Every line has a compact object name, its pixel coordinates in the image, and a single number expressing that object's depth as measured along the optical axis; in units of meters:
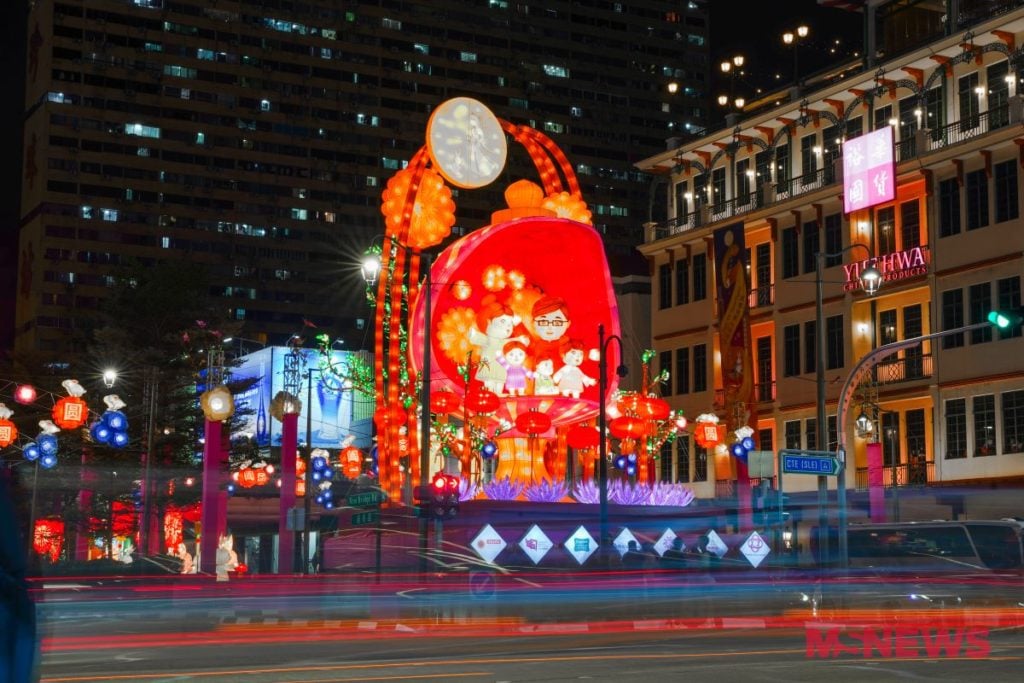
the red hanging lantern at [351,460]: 52.81
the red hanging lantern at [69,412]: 36.06
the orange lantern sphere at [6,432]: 35.39
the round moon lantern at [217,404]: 40.75
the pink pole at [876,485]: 45.38
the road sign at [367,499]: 29.77
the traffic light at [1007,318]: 23.81
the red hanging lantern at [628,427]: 41.91
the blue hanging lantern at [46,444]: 37.25
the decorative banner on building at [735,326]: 52.56
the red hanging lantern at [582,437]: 44.56
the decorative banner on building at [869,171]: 48.69
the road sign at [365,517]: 32.28
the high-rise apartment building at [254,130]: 119.62
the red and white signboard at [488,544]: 37.19
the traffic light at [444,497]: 30.14
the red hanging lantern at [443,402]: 42.12
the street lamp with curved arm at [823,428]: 29.94
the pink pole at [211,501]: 42.06
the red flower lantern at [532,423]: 42.25
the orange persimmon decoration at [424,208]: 42.84
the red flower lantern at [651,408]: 42.06
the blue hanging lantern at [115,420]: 34.47
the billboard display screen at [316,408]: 88.56
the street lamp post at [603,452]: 37.15
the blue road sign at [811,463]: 28.53
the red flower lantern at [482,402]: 41.88
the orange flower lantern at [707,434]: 44.56
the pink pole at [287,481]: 48.25
